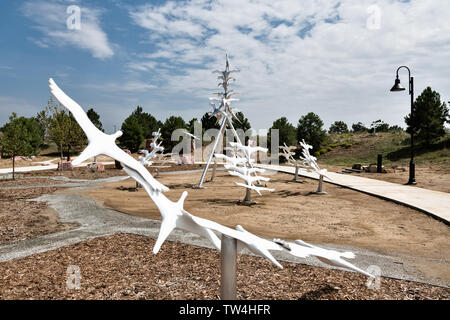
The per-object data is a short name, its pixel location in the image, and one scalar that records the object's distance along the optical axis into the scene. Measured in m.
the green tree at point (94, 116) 55.50
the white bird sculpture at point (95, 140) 2.09
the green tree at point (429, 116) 28.53
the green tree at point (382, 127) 54.60
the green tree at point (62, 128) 28.06
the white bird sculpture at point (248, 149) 11.13
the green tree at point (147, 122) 59.03
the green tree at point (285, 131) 34.06
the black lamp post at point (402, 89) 14.44
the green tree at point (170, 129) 41.53
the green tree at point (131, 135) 42.66
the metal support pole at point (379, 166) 20.36
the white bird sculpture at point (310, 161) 13.32
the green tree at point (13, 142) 17.28
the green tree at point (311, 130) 33.38
